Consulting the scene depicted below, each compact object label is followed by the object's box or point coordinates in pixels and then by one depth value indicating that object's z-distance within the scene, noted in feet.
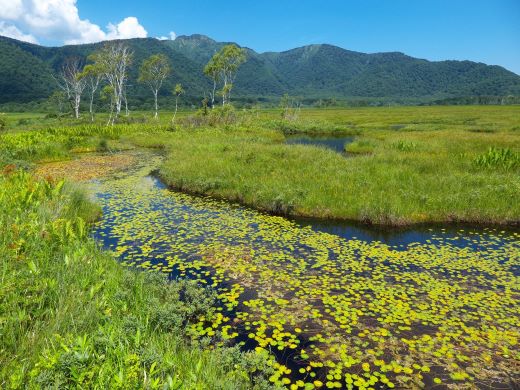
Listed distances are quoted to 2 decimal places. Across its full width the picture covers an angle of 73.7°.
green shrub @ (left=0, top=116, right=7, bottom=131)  106.09
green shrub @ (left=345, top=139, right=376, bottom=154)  110.01
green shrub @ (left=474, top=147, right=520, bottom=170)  65.36
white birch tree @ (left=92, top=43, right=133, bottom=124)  180.58
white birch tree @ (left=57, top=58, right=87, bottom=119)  191.06
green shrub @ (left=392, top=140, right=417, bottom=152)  94.31
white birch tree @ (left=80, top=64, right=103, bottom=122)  183.99
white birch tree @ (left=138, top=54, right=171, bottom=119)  205.62
